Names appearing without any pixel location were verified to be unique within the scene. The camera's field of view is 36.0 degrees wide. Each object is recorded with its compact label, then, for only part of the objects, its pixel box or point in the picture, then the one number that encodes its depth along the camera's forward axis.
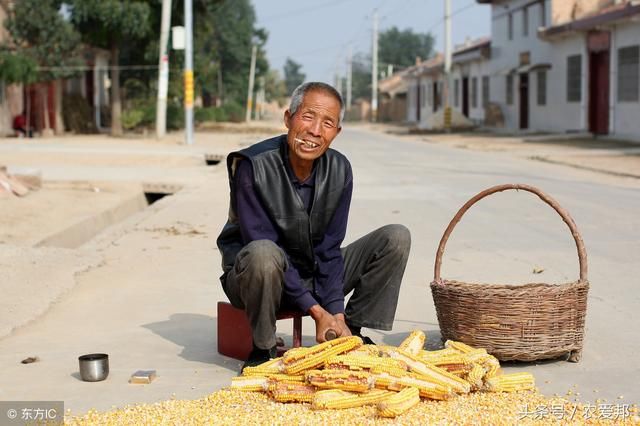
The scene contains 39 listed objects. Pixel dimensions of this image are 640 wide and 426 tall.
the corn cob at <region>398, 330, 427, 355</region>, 4.75
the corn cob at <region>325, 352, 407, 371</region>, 4.37
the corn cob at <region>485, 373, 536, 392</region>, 4.45
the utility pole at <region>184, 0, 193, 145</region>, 33.69
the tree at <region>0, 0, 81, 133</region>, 35.75
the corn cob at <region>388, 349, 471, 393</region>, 4.36
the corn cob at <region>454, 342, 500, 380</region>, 4.51
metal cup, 4.88
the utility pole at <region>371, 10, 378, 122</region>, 78.62
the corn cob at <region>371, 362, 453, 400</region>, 4.30
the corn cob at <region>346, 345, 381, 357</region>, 4.50
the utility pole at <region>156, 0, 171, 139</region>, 35.00
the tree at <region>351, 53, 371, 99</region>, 130.75
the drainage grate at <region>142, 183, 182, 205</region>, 17.33
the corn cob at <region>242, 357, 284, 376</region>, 4.56
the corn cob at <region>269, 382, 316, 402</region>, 4.35
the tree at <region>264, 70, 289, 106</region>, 128.68
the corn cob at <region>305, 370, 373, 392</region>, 4.31
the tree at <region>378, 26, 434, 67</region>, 121.25
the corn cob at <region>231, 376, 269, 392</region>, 4.50
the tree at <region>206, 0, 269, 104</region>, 79.12
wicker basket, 4.99
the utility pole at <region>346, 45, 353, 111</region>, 110.37
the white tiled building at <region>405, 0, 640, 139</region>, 32.19
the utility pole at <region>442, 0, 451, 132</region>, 45.62
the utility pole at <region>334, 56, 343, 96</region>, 137.80
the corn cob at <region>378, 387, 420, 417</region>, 4.04
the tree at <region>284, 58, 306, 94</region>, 191.00
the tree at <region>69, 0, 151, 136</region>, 36.25
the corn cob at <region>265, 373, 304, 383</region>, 4.46
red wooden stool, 5.23
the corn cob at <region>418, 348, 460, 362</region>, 4.62
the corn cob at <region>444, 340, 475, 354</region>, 4.80
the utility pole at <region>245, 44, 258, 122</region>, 81.81
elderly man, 4.82
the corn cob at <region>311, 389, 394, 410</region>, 4.21
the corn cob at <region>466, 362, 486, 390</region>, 4.42
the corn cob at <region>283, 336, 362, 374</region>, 4.45
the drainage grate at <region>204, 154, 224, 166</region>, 24.54
